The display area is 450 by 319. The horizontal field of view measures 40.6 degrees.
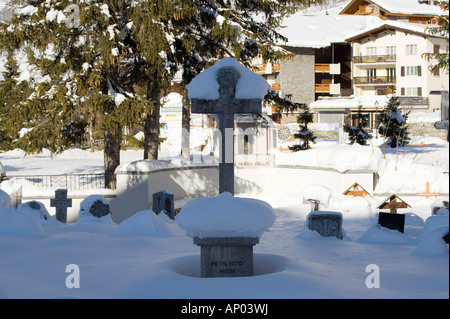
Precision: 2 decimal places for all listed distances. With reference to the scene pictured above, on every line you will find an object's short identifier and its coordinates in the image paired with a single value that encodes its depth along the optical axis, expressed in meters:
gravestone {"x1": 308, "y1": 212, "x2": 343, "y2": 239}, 13.02
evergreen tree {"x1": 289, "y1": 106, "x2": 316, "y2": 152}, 29.02
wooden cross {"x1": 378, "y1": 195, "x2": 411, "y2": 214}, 15.40
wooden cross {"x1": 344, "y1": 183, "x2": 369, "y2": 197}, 19.72
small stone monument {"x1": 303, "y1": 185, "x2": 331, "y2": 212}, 19.22
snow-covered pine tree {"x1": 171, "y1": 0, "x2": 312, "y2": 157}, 20.73
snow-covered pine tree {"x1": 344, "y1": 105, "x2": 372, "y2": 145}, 29.95
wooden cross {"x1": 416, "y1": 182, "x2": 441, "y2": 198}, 20.94
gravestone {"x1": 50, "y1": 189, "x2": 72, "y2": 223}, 17.20
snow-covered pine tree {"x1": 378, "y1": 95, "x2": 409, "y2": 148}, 30.42
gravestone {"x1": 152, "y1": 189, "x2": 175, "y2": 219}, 17.01
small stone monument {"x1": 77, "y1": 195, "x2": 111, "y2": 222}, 15.85
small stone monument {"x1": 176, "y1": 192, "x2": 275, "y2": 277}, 8.12
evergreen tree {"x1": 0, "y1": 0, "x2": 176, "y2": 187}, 19.36
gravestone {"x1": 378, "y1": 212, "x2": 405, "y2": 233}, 12.97
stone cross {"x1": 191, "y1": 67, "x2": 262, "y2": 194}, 9.84
